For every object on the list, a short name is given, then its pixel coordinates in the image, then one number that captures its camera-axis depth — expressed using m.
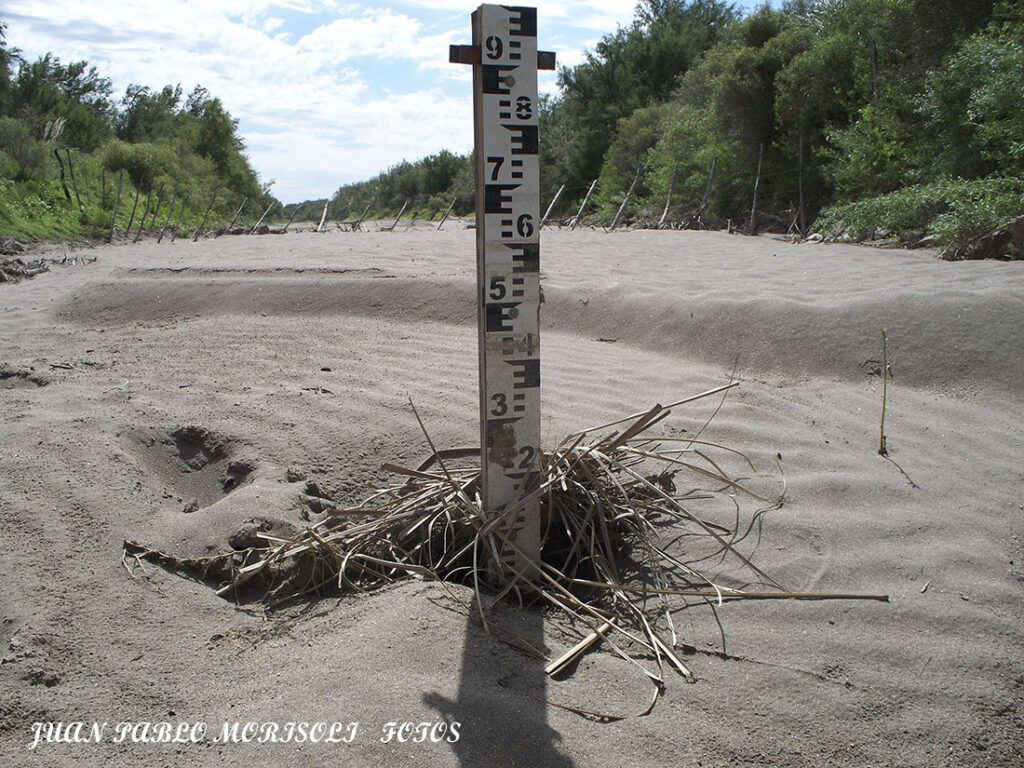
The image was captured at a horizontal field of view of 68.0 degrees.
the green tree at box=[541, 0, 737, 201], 31.91
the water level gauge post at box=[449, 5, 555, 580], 2.40
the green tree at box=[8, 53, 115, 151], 33.94
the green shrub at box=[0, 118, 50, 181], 21.78
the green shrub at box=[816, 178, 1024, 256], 7.93
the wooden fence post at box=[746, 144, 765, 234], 14.66
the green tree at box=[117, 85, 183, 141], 44.16
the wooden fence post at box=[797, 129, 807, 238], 13.81
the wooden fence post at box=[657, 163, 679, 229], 16.85
